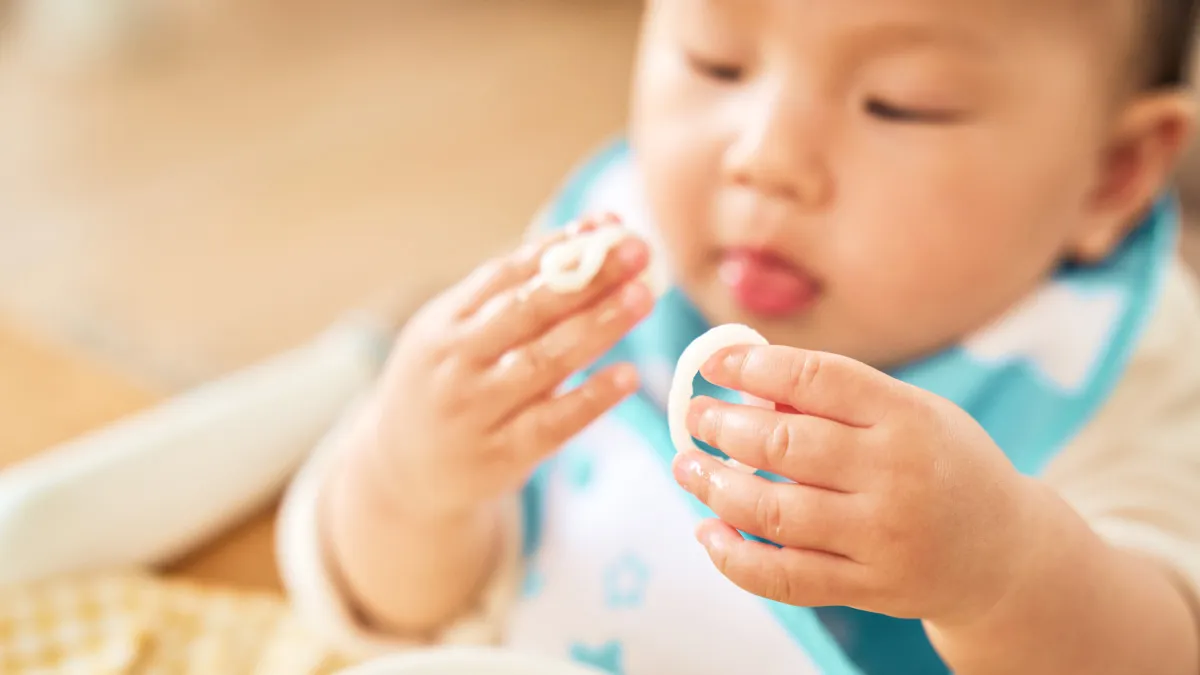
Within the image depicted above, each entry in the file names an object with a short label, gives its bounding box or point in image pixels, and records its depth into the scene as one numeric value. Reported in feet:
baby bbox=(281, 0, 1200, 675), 1.04
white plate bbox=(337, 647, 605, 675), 1.27
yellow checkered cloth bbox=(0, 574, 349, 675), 1.75
